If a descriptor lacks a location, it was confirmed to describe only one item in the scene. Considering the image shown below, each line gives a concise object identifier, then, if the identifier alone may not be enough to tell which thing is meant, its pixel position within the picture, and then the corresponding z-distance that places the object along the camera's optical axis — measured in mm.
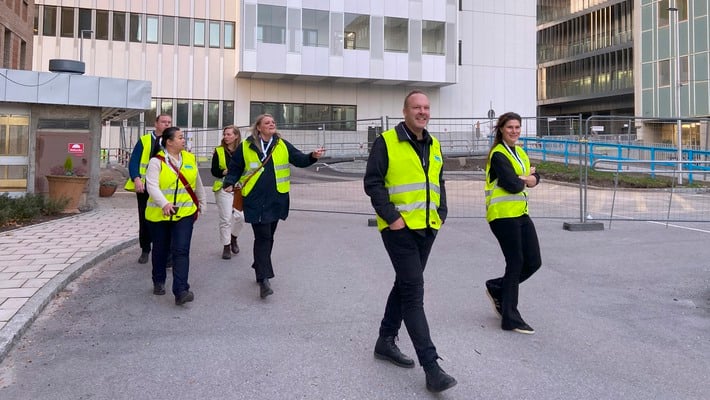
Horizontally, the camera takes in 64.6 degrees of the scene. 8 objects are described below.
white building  30922
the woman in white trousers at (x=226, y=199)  7316
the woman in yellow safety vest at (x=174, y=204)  5348
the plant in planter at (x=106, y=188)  15383
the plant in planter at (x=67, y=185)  11805
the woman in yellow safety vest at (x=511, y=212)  4656
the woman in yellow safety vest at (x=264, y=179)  5457
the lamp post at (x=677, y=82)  14788
